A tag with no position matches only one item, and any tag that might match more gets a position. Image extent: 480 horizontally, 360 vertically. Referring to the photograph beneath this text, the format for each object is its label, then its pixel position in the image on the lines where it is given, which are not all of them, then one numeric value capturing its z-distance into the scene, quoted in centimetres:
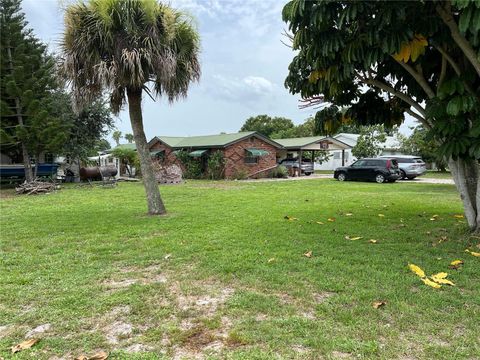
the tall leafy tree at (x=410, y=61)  449
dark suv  2122
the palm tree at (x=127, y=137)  7400
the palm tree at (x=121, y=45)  773
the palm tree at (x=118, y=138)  6968
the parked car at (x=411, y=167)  2377
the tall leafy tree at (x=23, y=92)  1688
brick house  2545
